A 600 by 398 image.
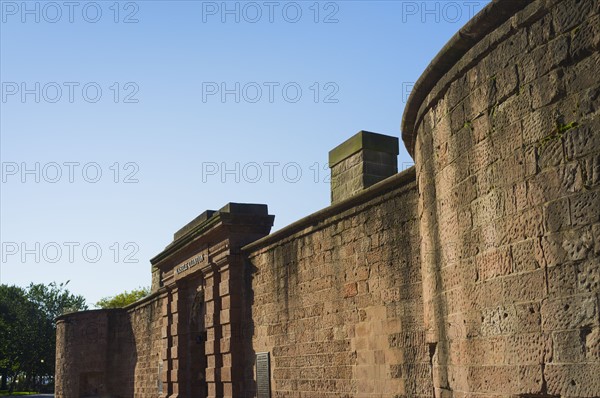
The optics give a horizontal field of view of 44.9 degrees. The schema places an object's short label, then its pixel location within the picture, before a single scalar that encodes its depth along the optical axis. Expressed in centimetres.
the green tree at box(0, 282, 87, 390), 5662
